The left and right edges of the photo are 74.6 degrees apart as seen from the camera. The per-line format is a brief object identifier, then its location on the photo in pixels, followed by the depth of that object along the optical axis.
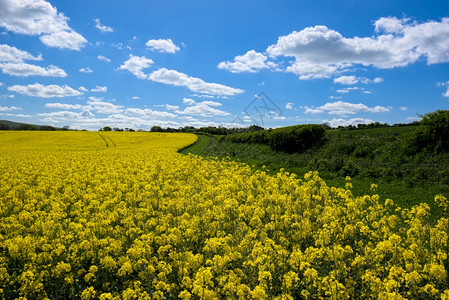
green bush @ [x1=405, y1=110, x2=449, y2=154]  16.67
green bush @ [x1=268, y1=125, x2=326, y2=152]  27.02
